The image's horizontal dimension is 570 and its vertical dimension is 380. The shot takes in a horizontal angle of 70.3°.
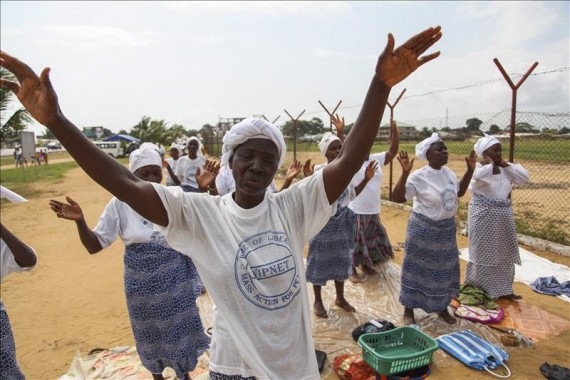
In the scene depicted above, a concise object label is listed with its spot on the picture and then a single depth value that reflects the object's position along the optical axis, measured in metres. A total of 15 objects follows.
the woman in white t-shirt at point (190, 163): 8.02
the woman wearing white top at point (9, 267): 2.34
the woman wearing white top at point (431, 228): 4.15
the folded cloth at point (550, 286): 5.15
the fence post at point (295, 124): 11.80
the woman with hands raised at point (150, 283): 2.96
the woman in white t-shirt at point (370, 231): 5.78
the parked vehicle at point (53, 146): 65.51
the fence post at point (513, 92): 5.41
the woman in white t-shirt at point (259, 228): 1.50
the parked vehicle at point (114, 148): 40.43
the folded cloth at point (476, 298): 4.82
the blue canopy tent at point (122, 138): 48.84
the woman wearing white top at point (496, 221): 4.86
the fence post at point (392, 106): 8.67
